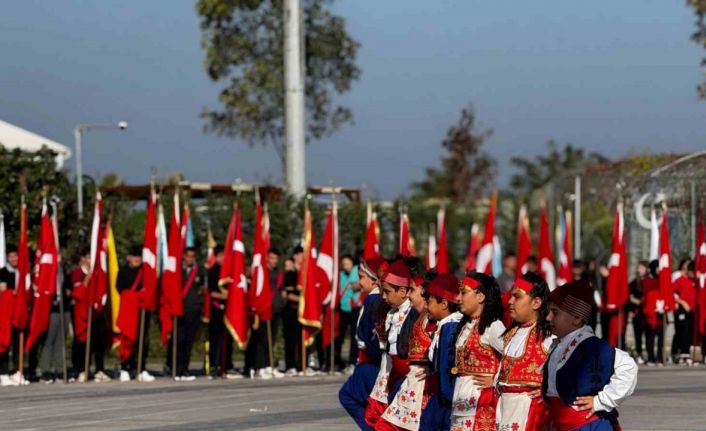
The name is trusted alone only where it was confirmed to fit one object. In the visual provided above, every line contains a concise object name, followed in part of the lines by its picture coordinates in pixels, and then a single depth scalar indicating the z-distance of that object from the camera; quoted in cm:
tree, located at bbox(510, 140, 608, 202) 7750
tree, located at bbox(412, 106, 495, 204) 6719
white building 4628
